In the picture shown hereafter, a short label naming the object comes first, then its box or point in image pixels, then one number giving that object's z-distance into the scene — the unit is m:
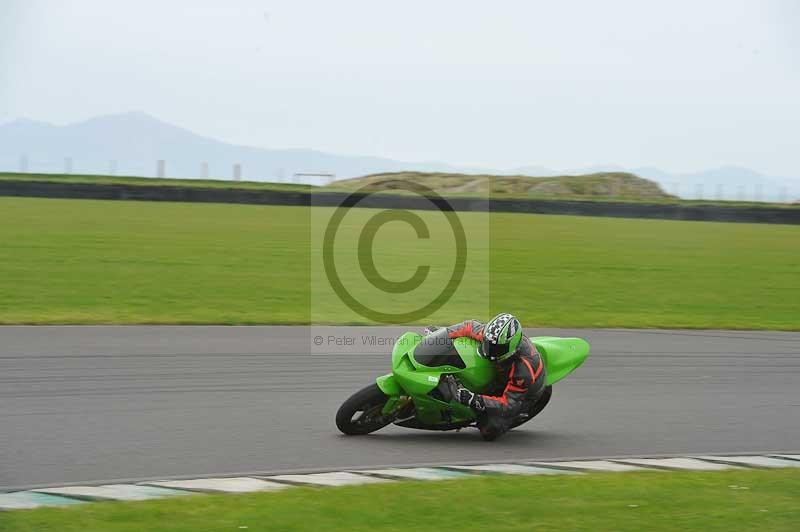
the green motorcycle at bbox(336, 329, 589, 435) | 16.66
